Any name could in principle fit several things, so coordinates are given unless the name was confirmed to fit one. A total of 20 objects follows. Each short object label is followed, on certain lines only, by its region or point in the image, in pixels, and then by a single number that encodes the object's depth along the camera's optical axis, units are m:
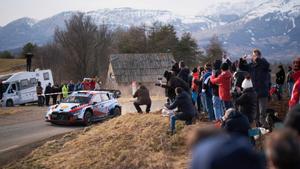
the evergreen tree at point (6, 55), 107.47
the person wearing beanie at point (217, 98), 13.50
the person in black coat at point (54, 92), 33.75
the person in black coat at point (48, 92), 33.44
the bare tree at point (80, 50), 83.06
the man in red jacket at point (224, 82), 12.77
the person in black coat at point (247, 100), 11.84
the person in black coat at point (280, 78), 21.35
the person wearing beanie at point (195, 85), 16.52
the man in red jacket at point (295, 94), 8.97
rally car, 21.11
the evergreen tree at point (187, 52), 79.85
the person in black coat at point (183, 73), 16.58
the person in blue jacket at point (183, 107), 13.62
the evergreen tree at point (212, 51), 79.69
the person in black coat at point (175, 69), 17.26
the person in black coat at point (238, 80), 12.73
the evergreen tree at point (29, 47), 94.50
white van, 34.59
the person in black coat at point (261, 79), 12.11
